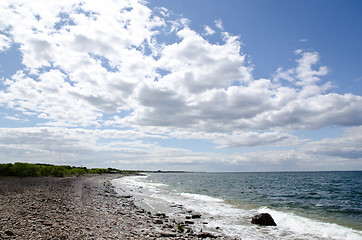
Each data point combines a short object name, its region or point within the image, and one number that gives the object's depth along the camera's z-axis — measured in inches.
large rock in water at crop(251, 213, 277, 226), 737.6
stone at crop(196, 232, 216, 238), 563.8
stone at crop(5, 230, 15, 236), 408.0
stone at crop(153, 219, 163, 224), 680.3
